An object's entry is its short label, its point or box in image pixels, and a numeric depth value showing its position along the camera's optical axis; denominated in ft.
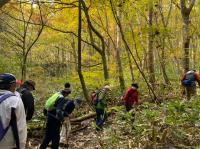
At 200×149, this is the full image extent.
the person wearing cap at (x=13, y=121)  13.29
